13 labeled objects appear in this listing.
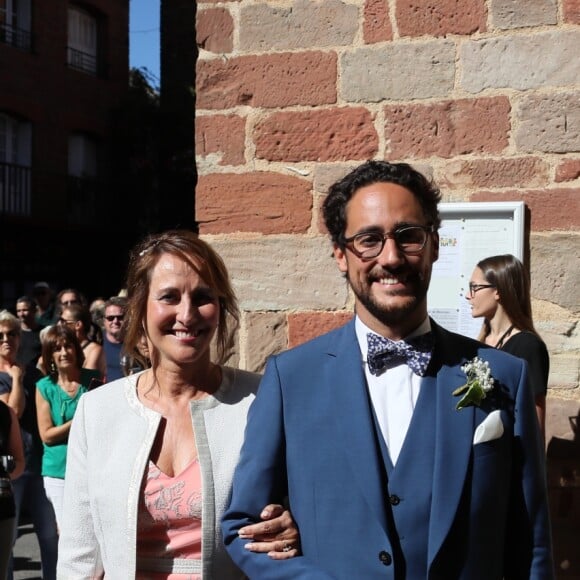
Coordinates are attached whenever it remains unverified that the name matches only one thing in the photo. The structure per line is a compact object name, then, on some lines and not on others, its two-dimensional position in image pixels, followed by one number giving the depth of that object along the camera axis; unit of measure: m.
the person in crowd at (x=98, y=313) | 8.70
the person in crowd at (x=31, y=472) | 5.95
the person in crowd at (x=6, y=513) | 3.65
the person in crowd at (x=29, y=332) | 8.38
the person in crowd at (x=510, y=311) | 3.91
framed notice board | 4.15
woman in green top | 5.89
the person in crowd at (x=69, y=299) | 8.14
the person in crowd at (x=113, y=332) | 7.12
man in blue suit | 2.18
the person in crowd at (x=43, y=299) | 11.32
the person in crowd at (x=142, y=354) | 2.90
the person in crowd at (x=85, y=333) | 6.72
